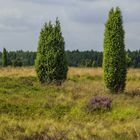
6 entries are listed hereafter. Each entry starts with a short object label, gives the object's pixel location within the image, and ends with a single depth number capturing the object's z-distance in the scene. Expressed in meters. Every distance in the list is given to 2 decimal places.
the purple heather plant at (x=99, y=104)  23.77
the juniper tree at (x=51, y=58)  37.12
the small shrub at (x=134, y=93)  30.32
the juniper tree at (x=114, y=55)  32.75
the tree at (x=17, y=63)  82.89
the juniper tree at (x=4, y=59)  85.31
